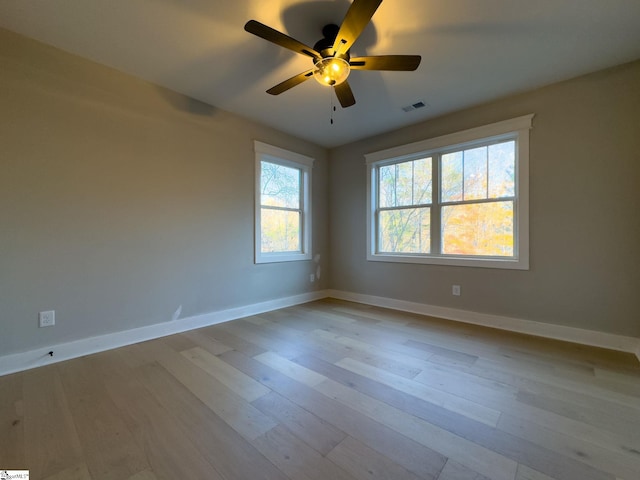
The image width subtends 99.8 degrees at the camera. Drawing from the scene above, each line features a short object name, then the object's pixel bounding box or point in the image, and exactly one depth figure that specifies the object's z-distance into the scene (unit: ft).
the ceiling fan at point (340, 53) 5.01
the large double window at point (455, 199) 9.87
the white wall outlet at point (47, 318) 7.22
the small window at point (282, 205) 12.26
